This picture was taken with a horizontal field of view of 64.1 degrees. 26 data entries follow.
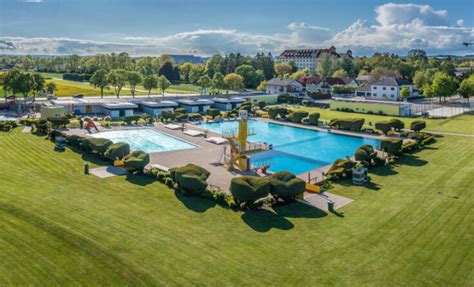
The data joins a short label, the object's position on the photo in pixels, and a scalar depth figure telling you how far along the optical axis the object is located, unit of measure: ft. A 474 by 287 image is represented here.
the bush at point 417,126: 141.38
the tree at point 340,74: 357.00
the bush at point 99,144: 102.27
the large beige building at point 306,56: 503.36
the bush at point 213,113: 180.69
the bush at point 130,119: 160.06
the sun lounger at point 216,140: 128.67
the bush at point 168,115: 169.99
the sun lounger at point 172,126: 154.16
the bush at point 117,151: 97.25
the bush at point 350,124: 152.76
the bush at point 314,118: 167.02
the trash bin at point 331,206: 72.49
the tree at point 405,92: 250.57
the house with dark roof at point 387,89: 261.44
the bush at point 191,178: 75.41
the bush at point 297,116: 172.86
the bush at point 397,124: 144.15
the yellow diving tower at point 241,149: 100.12
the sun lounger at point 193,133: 141.38
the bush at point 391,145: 108.78
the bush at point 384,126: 142.00
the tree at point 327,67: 388.98
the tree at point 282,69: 398.62
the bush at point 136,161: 89.04
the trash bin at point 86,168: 91.32
